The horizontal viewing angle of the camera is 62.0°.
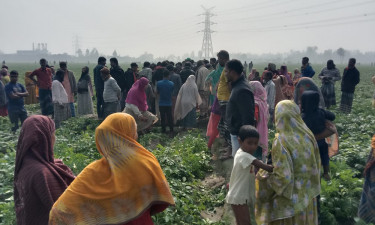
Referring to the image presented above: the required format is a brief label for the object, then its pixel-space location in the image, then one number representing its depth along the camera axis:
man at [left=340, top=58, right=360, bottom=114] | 11.25
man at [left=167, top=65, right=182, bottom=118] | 10.45
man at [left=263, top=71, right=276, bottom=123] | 8.62
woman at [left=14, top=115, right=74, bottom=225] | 2.76
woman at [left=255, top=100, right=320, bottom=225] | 3.24
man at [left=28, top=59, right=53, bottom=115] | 10.59
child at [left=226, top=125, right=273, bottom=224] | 3.51
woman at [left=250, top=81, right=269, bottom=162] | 5.62
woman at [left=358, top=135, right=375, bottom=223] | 3.75
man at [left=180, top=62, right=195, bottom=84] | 11.18
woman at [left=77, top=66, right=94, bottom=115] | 11.42
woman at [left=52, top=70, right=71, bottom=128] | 9.72
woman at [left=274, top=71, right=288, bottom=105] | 9.05
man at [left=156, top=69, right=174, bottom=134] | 9.30
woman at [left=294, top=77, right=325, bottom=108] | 5.62
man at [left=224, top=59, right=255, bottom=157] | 4.91
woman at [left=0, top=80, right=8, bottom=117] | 8.70
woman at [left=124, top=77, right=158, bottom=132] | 8.29
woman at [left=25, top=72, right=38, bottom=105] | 14.82
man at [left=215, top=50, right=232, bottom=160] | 6.39
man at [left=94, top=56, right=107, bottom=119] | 10.06
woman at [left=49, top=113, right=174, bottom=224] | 2.48
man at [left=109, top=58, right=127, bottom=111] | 10.43
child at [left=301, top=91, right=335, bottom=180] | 4.34
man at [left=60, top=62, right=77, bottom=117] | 11.48
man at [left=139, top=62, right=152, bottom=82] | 11.21
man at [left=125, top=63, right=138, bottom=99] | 11.02
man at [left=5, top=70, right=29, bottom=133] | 8.73
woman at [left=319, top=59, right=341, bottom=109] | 11.80
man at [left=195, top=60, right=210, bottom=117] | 10.82
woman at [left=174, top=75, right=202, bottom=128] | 9.75
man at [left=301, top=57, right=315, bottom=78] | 10.80
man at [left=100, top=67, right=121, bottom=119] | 8.81
